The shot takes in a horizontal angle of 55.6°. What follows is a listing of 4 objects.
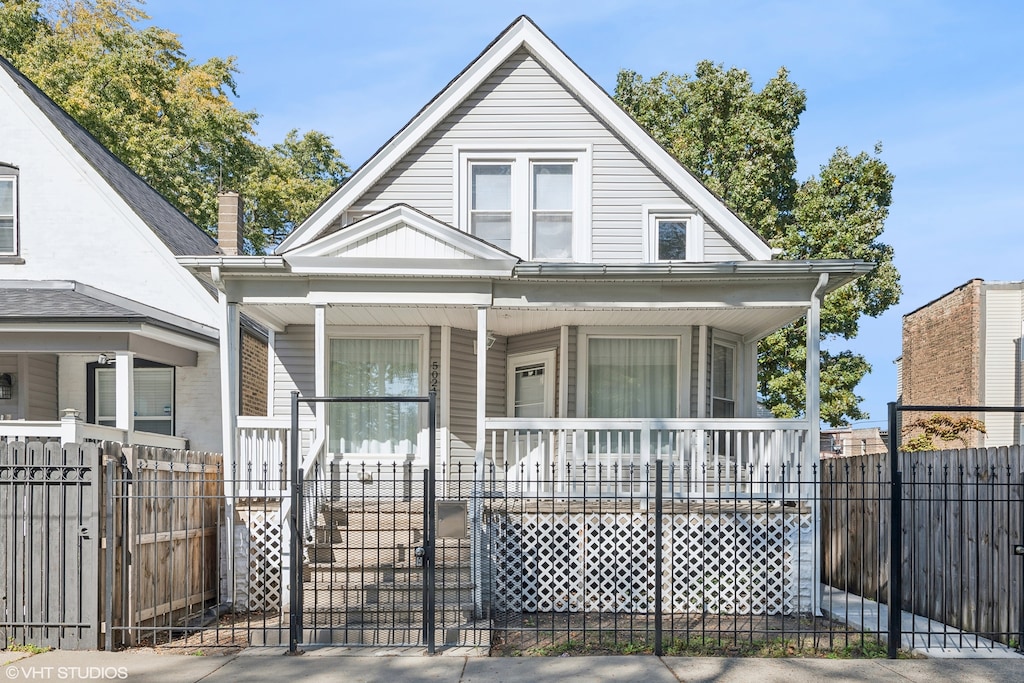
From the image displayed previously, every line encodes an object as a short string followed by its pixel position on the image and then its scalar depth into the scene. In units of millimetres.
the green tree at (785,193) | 23422
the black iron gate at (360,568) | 8727
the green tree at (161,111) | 23172
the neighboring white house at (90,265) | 15609
